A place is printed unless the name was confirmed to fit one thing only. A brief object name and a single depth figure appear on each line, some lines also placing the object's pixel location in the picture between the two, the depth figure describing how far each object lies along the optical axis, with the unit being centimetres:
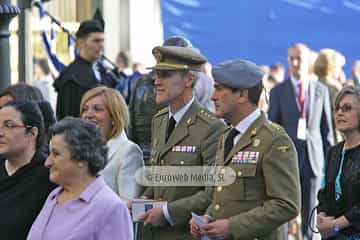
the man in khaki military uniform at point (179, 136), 1589
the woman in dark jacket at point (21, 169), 1395
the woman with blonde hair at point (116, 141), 1635
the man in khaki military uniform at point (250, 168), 1453
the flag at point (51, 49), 2765
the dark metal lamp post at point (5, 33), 1691
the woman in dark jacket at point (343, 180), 1612
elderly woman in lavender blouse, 1280
